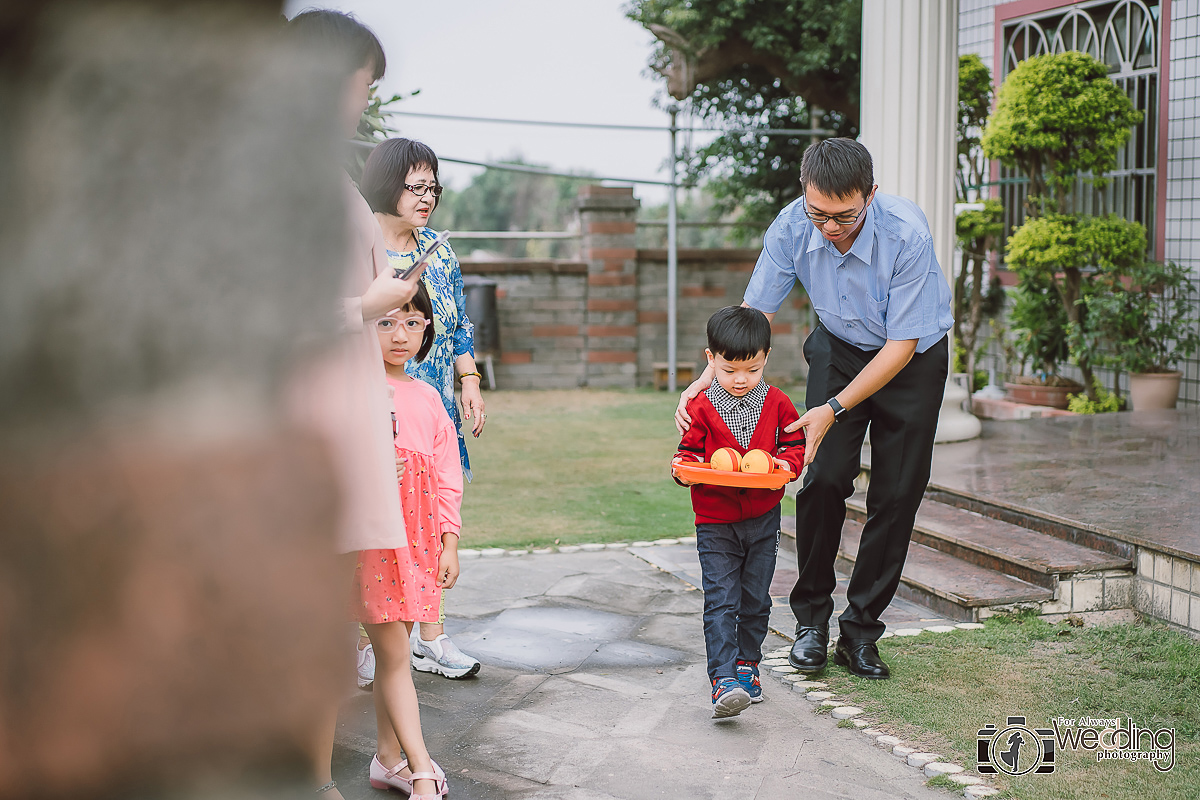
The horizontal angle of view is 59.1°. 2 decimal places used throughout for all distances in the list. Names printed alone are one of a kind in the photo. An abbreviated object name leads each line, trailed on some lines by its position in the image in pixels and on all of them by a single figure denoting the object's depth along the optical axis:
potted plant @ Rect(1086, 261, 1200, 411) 7.04
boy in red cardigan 2.88
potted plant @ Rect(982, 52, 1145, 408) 7.34
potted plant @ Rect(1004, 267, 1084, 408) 7.95
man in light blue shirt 3.04
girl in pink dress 2.25
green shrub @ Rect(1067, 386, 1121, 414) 7.46
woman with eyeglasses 2.87
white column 5.51
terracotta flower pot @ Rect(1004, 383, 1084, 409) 7.89
